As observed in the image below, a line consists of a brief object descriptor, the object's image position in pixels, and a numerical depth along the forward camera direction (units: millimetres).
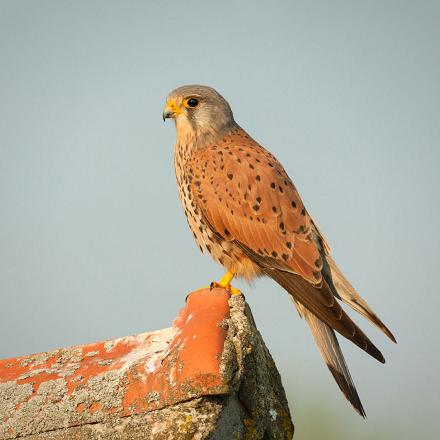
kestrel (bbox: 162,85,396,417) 9062
